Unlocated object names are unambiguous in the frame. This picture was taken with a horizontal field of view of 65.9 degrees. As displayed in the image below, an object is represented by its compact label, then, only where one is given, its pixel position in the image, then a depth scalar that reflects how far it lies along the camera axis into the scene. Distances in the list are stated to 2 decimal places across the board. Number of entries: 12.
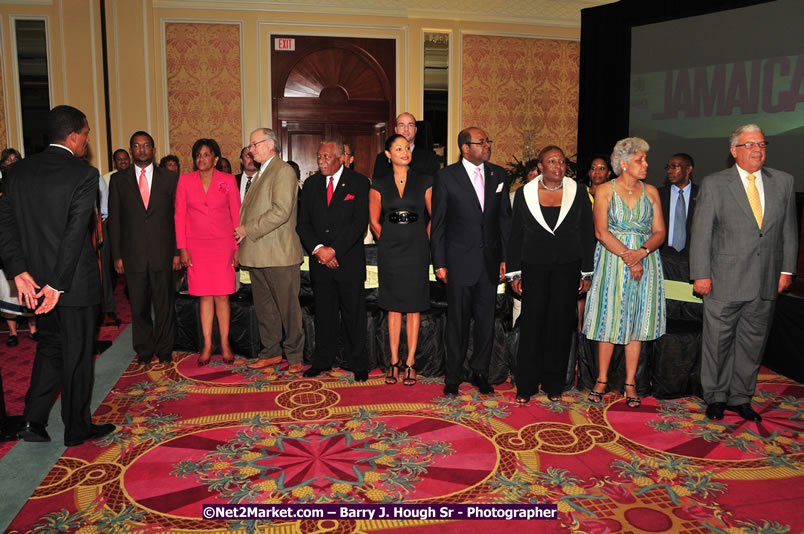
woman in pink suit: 4.36
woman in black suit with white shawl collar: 3.67
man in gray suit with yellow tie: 3.45
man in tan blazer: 4.26
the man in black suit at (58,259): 3.00
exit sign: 8.53
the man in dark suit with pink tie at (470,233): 3.79
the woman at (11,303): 3.65
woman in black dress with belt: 3.98
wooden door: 8.65
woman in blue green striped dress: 3.64
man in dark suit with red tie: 4.16
